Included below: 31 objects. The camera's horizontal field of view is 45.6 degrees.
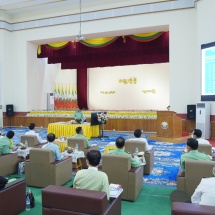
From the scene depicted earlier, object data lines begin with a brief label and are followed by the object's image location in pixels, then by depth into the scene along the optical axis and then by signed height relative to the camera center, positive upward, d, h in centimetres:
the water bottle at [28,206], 350 -139
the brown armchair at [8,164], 488 -116
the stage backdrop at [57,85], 1411 +122
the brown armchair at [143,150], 507 -90
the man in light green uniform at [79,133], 586 -66
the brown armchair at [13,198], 304 -116
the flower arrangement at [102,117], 928 -45
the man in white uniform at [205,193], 221 -79
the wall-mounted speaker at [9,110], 1294 -26
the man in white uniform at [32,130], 653 -65
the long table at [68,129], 888 -88
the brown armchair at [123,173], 371 -100
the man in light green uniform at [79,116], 950 -42
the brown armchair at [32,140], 614 -86
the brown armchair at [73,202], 224 -88
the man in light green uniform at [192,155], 368 -73
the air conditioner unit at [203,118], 860 -46
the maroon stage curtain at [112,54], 1166 +257
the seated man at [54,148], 446 -75
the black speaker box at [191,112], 964 -28
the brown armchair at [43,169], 423 -109
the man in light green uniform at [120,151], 388 -71
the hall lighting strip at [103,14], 989 +387
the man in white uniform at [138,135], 534 -65
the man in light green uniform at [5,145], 509 -80
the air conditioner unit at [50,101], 1487 +23
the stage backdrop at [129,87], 1488 +107
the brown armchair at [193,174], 336 -93
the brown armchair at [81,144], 557 -86
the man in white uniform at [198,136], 490 -60
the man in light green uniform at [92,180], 255 -76
